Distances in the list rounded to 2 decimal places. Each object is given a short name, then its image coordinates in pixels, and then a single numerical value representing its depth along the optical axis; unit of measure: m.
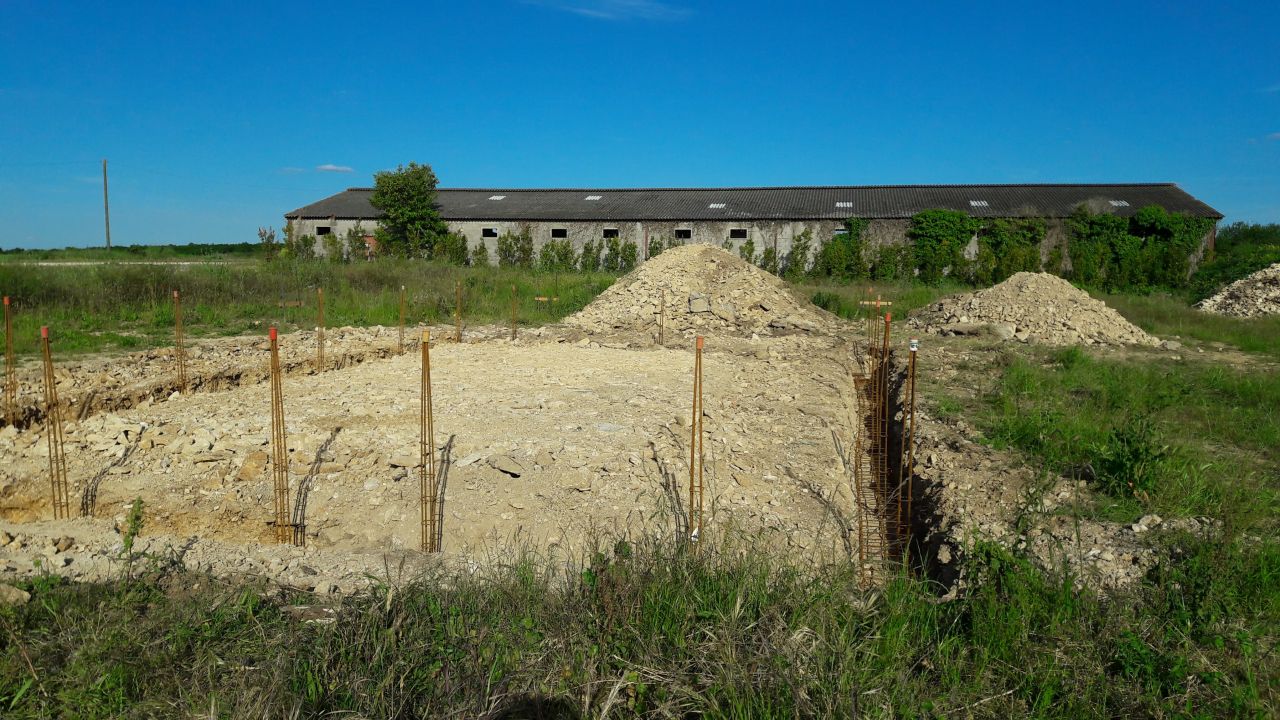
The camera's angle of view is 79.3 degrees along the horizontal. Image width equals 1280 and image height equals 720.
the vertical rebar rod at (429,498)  4.67
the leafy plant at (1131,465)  5.01
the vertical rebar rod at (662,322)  12.66
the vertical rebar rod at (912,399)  5.09
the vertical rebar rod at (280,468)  4.76
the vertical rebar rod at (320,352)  9.36
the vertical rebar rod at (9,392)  6.00
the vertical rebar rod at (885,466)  5.78
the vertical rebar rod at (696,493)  4.43
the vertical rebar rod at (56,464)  4.95
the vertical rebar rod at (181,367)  7.98
